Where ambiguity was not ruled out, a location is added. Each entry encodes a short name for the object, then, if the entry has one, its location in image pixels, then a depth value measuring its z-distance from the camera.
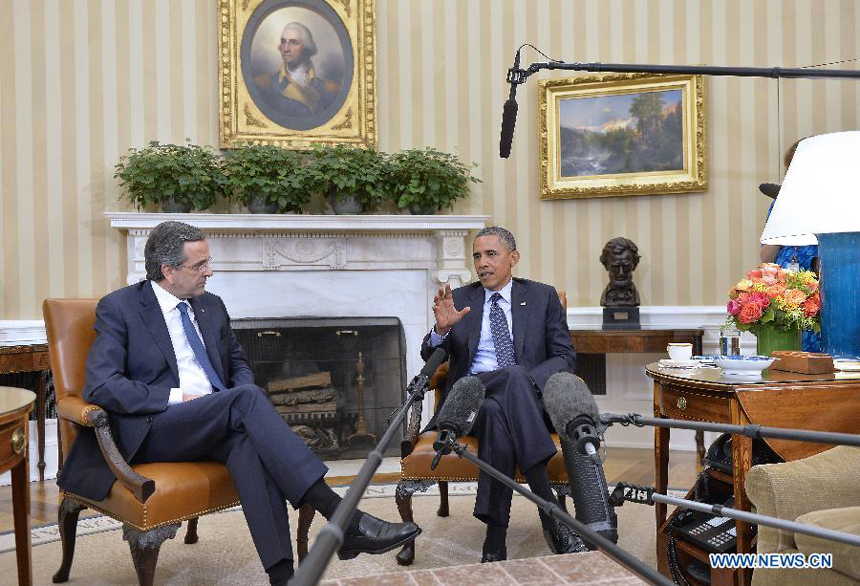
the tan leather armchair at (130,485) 2.61
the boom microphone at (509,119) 2.94
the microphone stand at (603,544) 0.80
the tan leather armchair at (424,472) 3.18
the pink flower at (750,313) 2.78
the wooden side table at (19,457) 2.31
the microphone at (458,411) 1.33
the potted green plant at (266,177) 5.08
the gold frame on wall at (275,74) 5.40
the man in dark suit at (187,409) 2.68
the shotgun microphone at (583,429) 1.09
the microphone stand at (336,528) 0.59
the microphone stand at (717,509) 0.98
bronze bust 5.26
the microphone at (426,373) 1.36
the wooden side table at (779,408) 2.42
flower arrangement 2.78
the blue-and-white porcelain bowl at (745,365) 2.67
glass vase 2.90
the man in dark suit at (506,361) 3.02
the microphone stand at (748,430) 0.95
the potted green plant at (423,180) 5.29
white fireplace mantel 5.20
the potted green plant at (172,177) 4.95
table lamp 2.49
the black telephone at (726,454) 2.62
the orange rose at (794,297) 2.76
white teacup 3.01
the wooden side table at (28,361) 4.34
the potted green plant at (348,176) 5.15
